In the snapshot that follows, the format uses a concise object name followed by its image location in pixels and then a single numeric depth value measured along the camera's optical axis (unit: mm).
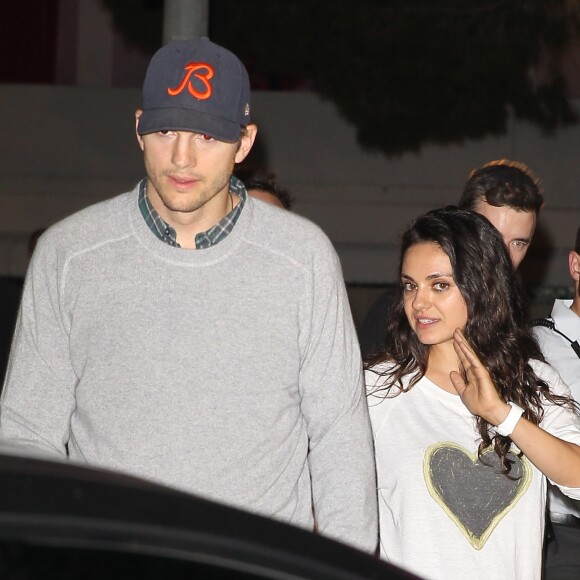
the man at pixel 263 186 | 5371
